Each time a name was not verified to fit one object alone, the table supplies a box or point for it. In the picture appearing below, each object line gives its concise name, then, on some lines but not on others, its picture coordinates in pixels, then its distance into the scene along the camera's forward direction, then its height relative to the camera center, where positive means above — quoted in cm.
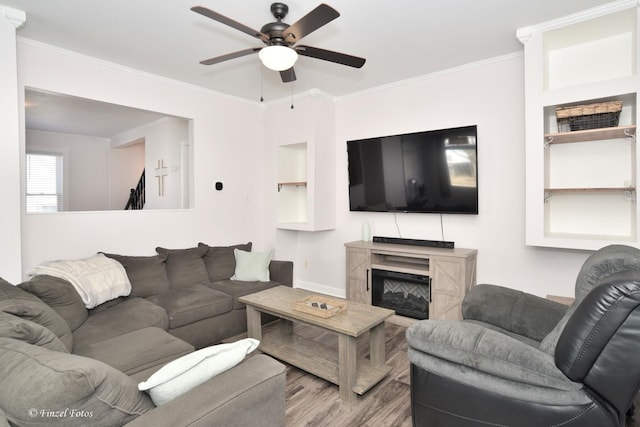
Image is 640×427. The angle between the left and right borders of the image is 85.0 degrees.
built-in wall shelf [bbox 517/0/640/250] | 264 +57
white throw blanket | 265 -50
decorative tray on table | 246 -70
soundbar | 362 -35
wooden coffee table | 226 -102
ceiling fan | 198 +112
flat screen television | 353 +41
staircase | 674 +31
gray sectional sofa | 100 -64
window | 643 +63
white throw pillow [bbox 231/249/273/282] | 377 -60
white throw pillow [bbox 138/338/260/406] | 122 -58
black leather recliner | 130 -66
